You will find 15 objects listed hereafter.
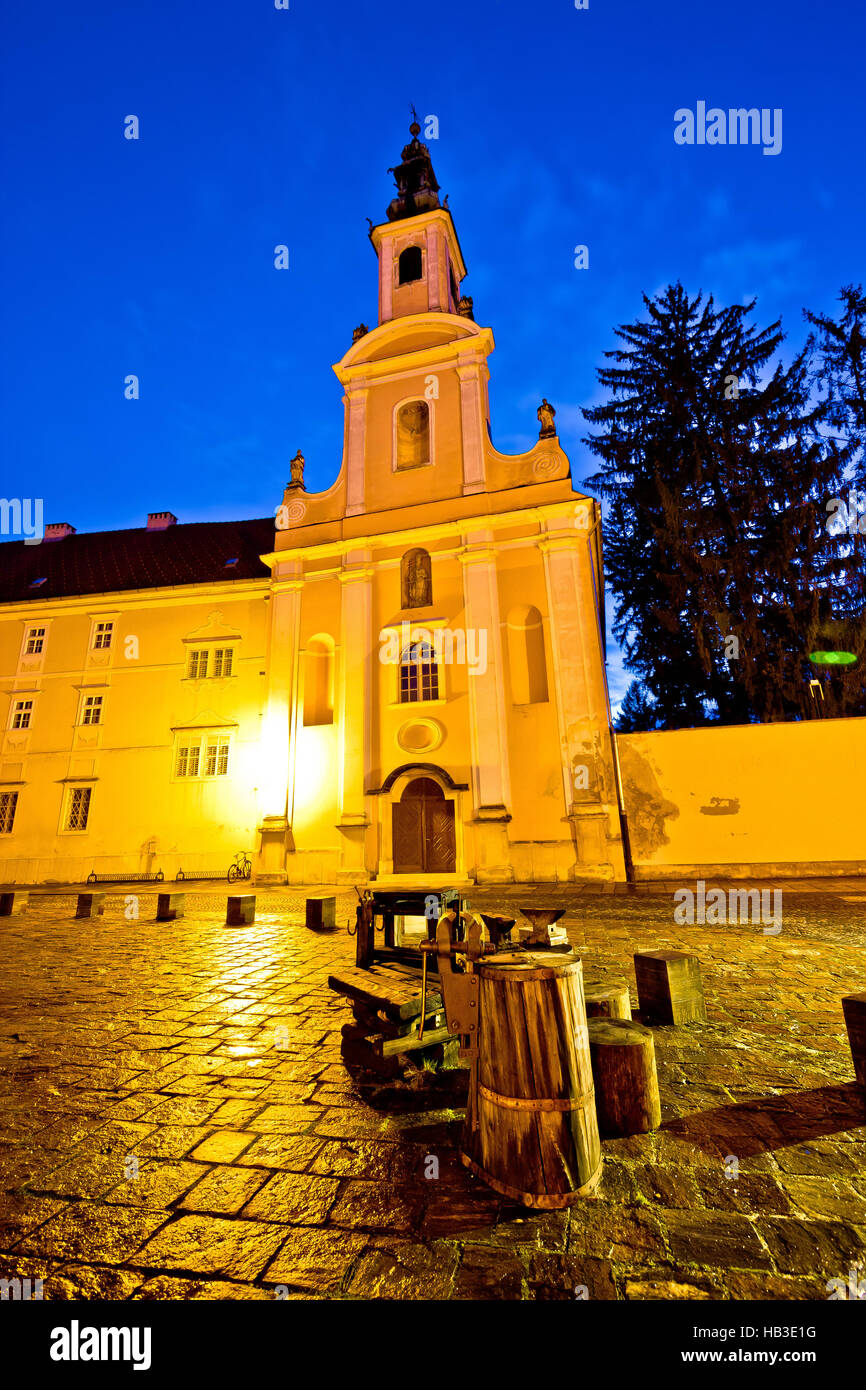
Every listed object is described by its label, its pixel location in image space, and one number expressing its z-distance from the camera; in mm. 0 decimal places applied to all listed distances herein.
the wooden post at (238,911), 9336
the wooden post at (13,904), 11648
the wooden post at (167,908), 10305
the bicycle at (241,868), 17031
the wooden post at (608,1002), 3600
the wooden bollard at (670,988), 4270
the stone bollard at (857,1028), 3238
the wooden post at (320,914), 8773
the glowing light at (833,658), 17016
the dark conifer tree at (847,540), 17062
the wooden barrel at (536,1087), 2309
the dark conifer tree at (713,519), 18281
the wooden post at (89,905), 11094
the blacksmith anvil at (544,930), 3076
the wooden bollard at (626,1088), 2789
